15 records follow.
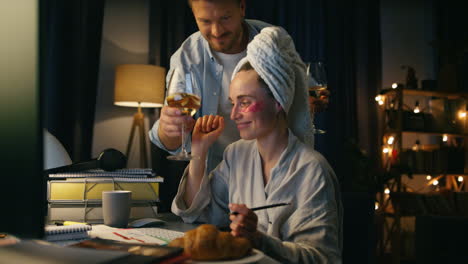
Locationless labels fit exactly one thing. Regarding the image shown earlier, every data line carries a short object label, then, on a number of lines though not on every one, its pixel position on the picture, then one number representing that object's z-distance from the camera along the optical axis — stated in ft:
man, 5.12
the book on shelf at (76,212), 4.42
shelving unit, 12.48
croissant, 2.42
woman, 3.16
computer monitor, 1.44
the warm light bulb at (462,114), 13.16
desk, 4.02
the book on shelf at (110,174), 4.48
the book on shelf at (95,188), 4.42
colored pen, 3.87
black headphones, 5.14
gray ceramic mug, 3.97
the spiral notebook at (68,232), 3.22
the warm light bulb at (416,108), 13.49
